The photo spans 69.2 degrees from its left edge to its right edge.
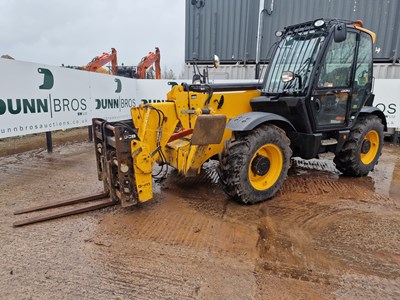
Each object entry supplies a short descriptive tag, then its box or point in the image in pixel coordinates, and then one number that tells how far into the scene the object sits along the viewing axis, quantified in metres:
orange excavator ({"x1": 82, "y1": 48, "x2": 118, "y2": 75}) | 13.30
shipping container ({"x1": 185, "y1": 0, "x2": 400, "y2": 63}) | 8.45
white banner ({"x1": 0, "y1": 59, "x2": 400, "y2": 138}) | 5.26
